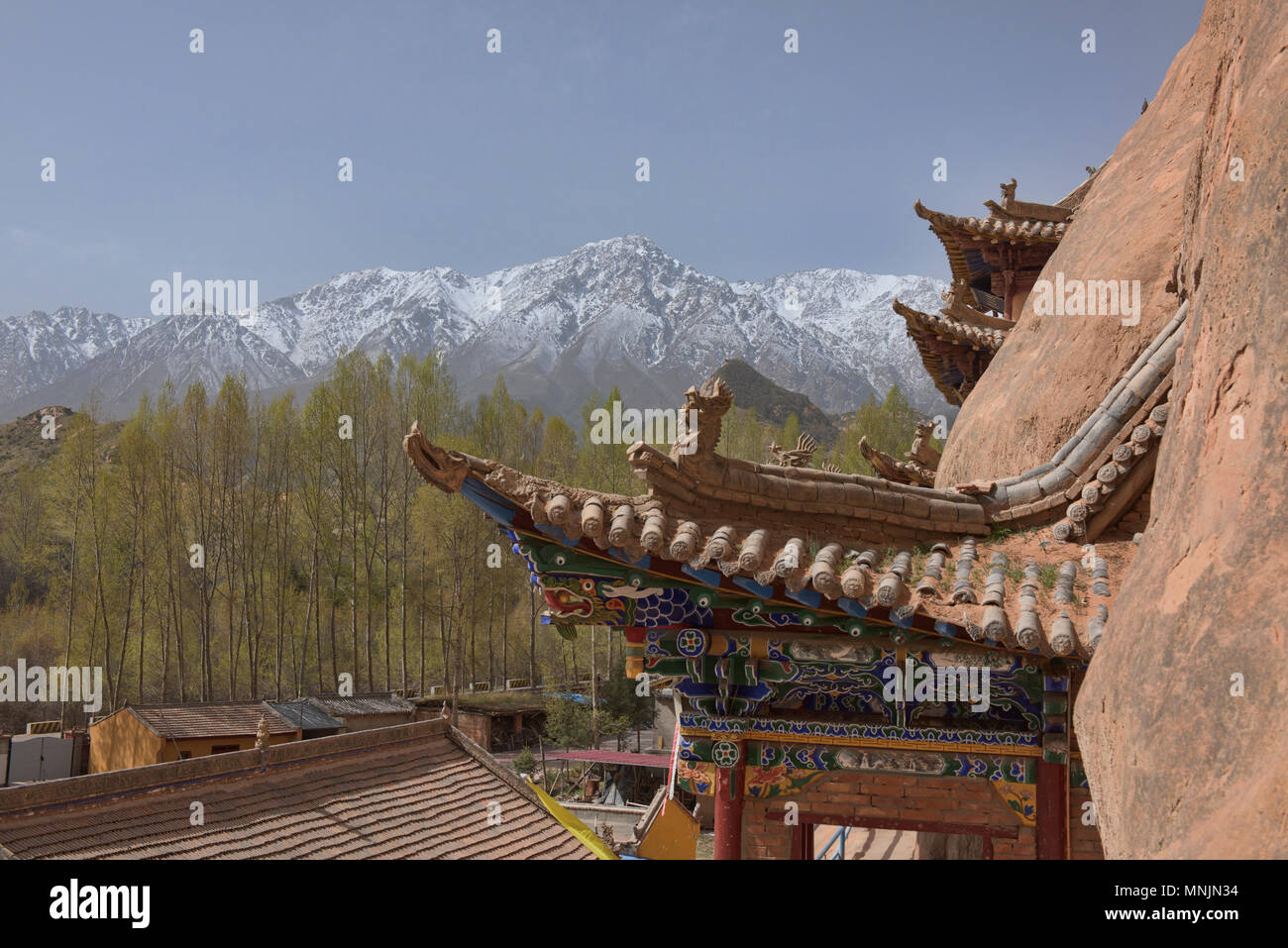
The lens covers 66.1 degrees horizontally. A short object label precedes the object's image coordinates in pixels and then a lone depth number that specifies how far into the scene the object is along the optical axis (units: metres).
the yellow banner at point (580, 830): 11.59
